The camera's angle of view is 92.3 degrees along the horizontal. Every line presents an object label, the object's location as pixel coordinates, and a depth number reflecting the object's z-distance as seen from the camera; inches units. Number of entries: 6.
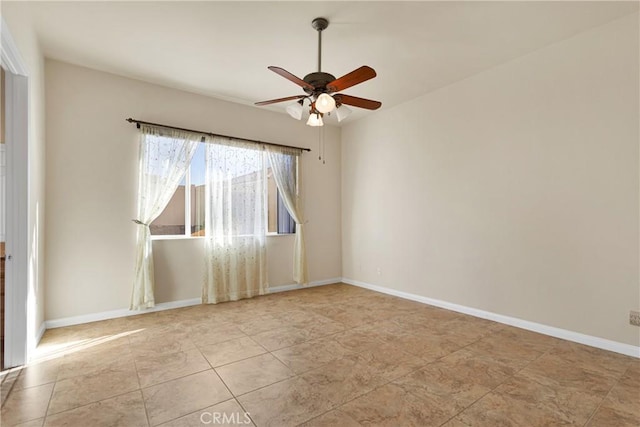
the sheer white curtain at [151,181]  151.2
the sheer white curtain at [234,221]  175.6
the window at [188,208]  165.3
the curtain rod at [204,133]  152.2
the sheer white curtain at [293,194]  200.4
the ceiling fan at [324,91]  98.0
